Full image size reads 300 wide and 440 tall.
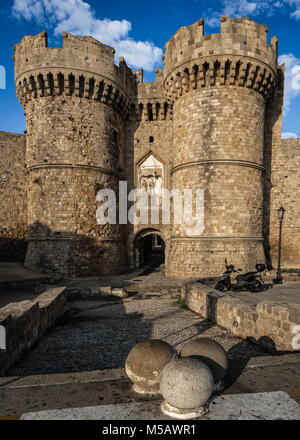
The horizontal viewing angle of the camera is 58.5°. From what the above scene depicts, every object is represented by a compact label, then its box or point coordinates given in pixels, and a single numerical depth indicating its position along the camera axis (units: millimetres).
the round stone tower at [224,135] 12203
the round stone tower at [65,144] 13500
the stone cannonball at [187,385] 2242
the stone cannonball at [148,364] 2680
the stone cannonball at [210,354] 2747
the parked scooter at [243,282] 8141
